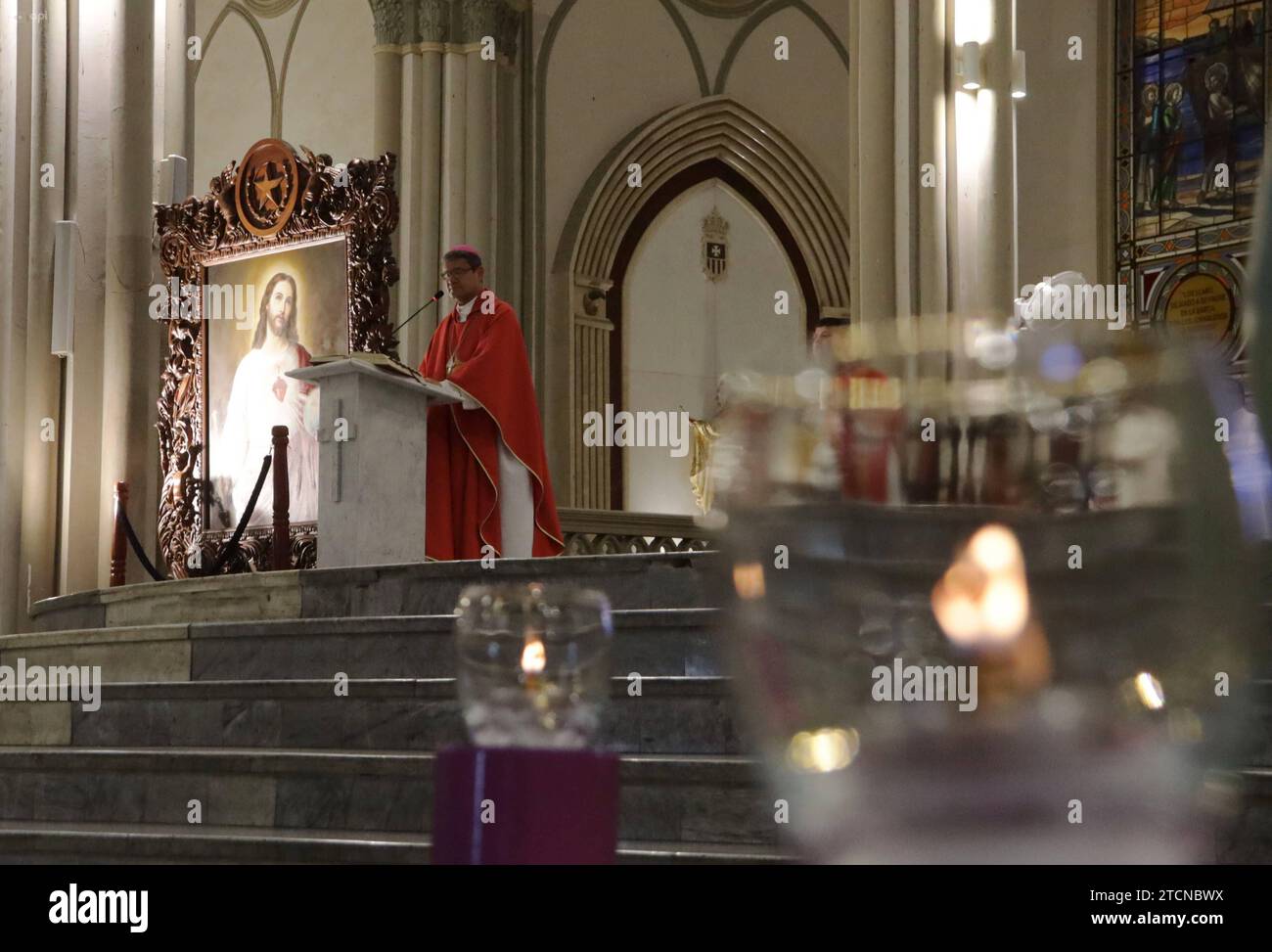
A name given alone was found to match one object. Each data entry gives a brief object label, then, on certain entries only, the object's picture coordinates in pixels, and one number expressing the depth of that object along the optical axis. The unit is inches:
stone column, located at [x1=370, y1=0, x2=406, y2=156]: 555.8
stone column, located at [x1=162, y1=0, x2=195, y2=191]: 461.1
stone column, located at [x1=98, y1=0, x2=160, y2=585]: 394.3
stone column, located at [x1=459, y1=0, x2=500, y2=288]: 546.0
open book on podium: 282.8
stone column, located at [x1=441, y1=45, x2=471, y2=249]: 542.3
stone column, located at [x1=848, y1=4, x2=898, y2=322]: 363.6
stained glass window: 502.0
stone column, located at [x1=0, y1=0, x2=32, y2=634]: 393.7
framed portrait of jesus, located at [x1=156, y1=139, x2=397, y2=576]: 470.6
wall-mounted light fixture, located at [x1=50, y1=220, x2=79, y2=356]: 388.8
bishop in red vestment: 318.3
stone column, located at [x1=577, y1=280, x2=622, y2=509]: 583.8
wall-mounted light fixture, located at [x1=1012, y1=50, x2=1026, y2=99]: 360.5
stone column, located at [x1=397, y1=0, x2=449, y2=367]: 540.1
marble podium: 290.8
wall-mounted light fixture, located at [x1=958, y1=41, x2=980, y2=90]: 354.6
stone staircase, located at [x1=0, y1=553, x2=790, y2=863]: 163.2
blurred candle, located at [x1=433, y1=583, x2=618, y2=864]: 24.9
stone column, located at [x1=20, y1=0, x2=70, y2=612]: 395.2
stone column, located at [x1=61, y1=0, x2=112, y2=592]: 394.9
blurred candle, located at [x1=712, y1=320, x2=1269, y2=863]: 18.6
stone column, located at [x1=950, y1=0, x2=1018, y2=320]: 355.6
